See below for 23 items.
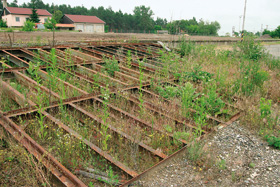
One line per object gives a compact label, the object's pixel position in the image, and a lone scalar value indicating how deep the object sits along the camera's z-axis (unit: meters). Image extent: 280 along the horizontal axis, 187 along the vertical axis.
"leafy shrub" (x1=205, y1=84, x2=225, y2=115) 4.56
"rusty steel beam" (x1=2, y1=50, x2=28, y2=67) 6.47
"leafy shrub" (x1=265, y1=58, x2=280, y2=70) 9.02
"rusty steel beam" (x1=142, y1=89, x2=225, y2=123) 4.47
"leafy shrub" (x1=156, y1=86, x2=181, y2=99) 4.89
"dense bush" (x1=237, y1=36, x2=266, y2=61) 10.04
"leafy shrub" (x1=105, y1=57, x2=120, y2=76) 6.73
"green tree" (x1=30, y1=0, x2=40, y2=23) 56.43
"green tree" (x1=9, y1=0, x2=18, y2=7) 96.31
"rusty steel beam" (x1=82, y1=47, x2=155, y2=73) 7.30
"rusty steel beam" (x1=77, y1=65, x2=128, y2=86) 5.78
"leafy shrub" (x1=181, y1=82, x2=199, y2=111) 4.47
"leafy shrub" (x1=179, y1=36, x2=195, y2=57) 10.56
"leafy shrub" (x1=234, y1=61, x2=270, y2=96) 6.00
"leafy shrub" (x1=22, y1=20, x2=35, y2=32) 22.97
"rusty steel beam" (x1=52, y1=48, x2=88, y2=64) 7.28
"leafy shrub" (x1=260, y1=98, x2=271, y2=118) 4.36
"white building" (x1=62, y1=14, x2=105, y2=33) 66.39
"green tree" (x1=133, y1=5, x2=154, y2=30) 92.94
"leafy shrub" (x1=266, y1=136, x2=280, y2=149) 3.67
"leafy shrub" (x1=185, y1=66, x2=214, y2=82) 6.28
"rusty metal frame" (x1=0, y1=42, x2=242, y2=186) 2.82
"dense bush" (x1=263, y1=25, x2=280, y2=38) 58.62
